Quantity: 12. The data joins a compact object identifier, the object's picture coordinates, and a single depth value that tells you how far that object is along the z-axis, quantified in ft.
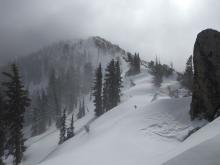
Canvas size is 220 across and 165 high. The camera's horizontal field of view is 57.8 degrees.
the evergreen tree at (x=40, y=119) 236.80
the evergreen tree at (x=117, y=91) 159.84
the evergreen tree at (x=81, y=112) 261.02
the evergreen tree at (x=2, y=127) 78.85
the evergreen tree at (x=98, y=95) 164.31
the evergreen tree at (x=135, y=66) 264.12
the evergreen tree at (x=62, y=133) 155.01
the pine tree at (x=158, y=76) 197.62
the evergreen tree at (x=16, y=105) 72.30
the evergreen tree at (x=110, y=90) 158.99
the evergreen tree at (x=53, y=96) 248.03
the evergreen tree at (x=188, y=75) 143.12
